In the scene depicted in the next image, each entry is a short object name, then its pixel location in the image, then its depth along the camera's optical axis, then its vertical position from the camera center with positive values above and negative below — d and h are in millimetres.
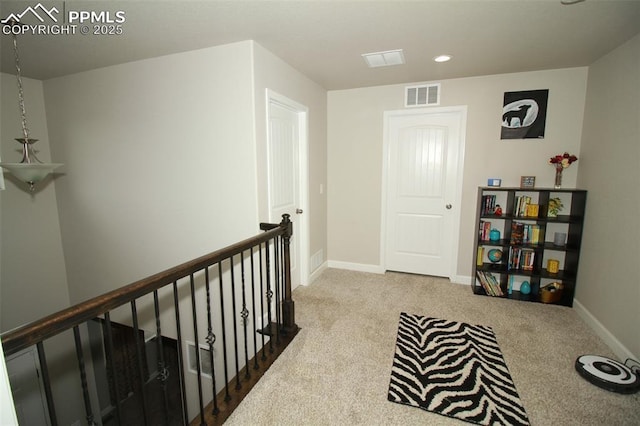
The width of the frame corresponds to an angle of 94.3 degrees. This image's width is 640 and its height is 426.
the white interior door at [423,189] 3541 -212
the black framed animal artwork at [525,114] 3156 +620
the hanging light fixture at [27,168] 2160 +44
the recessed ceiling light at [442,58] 2689 +1043
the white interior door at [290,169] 2877 +43
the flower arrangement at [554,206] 3113 -364
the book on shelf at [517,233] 3234 -665
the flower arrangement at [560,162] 3041 +99
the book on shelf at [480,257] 3373 -959
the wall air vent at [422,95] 3471 +908
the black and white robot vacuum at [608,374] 1904 -1349
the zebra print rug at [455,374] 1803 -1414
